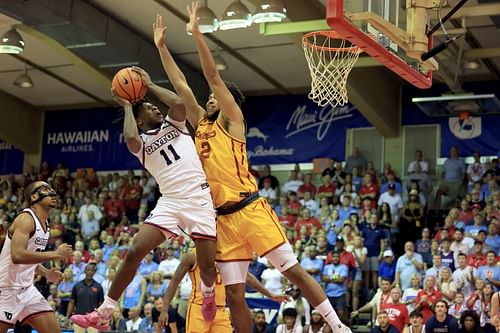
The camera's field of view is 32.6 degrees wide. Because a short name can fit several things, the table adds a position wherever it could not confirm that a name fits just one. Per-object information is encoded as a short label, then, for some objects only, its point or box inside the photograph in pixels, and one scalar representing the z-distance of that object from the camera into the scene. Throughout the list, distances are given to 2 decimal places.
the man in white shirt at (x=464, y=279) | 15.30
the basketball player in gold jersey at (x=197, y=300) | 8.69
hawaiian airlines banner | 27.88
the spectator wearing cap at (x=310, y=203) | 20.78
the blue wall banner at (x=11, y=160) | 29.75
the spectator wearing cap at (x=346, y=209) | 19.60
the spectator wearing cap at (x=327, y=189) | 21.47
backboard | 8.41
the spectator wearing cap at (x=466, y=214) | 18.38
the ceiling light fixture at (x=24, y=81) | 23.50
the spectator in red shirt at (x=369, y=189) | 20.67
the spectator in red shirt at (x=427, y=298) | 14.68
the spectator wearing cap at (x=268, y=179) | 23.31
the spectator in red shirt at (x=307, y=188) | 22.28
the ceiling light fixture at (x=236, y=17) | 16.33
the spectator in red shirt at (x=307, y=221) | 19.34
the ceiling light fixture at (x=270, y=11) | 15.98
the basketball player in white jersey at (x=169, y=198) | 7.35
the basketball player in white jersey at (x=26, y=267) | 8.59
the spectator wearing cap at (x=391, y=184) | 20.85
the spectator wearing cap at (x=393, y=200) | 20.20
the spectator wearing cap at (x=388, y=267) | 17.12
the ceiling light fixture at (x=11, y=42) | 18.72
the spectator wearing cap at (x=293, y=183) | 23.12
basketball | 7.37
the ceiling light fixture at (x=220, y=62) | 20.62
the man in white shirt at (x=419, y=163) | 22.27
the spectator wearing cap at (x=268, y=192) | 22.37
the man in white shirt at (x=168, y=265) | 18.11
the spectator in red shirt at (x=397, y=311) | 14.67
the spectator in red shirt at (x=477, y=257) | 15.74
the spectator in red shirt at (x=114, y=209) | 23.78
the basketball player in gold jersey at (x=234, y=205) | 7.41
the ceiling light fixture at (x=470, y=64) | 18.88
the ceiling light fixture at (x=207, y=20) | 16.55
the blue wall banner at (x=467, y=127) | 22.52
